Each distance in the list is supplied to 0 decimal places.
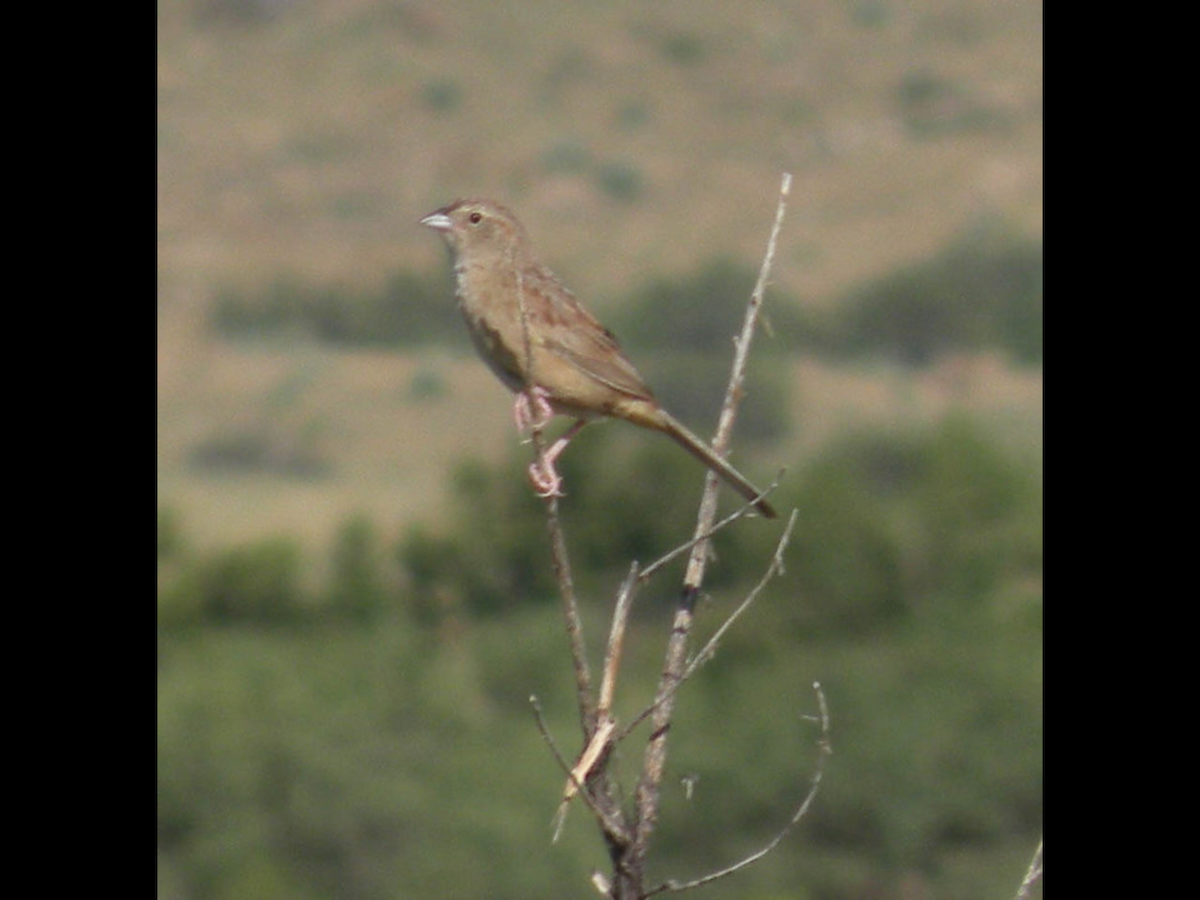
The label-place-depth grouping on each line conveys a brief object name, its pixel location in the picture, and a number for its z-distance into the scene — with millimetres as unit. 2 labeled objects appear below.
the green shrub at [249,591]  66875
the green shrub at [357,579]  66625
